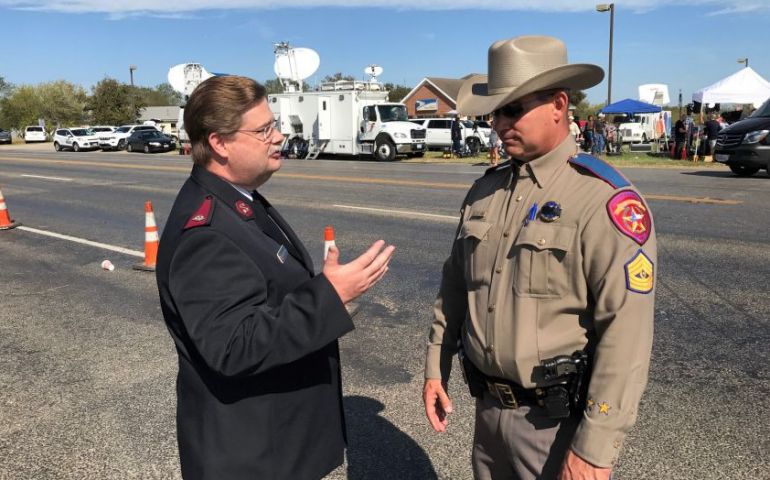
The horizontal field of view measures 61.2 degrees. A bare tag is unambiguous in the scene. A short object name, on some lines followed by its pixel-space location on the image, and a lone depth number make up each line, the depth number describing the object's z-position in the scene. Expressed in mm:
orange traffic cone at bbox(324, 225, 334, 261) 5319
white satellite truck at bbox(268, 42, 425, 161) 26406
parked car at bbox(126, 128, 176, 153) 38750
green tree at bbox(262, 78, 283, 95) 30703
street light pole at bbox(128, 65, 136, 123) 64438
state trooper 1811
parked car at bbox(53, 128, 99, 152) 44250
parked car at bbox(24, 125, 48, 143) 60156
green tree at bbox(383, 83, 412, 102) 86875
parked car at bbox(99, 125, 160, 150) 44312
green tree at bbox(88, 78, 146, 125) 65438
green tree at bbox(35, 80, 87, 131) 78312
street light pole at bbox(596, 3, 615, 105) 28516
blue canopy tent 28172
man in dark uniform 1770
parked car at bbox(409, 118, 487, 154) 30408
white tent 24312
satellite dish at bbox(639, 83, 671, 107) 33156
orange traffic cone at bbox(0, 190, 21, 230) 11203
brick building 68812
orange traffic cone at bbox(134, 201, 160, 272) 7777
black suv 15461
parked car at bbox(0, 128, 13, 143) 58438
